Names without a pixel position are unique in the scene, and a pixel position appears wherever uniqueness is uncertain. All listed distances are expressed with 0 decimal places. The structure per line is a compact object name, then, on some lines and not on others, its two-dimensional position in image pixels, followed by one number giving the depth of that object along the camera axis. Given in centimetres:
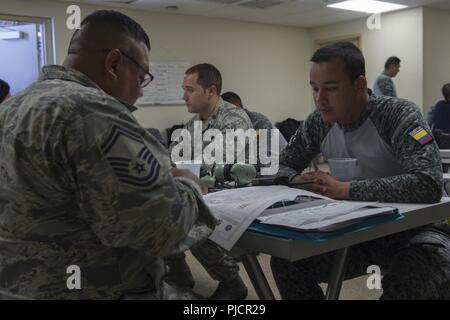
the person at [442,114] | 617
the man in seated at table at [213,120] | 249
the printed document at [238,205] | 105
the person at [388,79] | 702
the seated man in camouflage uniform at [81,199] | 84
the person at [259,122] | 359
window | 596
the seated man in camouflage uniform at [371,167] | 133
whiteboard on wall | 702
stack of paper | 96
